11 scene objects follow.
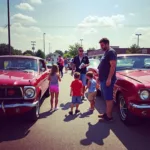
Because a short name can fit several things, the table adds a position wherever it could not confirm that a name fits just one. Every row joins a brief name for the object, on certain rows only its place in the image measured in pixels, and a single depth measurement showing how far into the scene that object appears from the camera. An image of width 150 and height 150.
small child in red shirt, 5.79
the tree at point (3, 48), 66.90
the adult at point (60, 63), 15.98
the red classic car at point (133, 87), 4.14
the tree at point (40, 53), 87.76
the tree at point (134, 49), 49.78
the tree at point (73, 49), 70.05
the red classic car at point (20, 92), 4.40
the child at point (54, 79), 6.11
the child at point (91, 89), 6.01
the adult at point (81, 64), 7.52
